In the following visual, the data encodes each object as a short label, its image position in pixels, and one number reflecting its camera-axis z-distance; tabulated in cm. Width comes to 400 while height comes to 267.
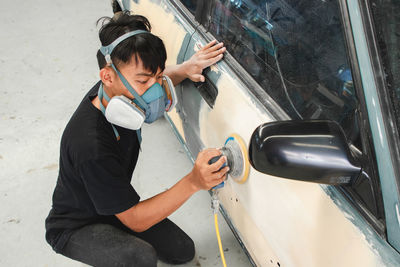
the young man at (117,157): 132
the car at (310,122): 86
